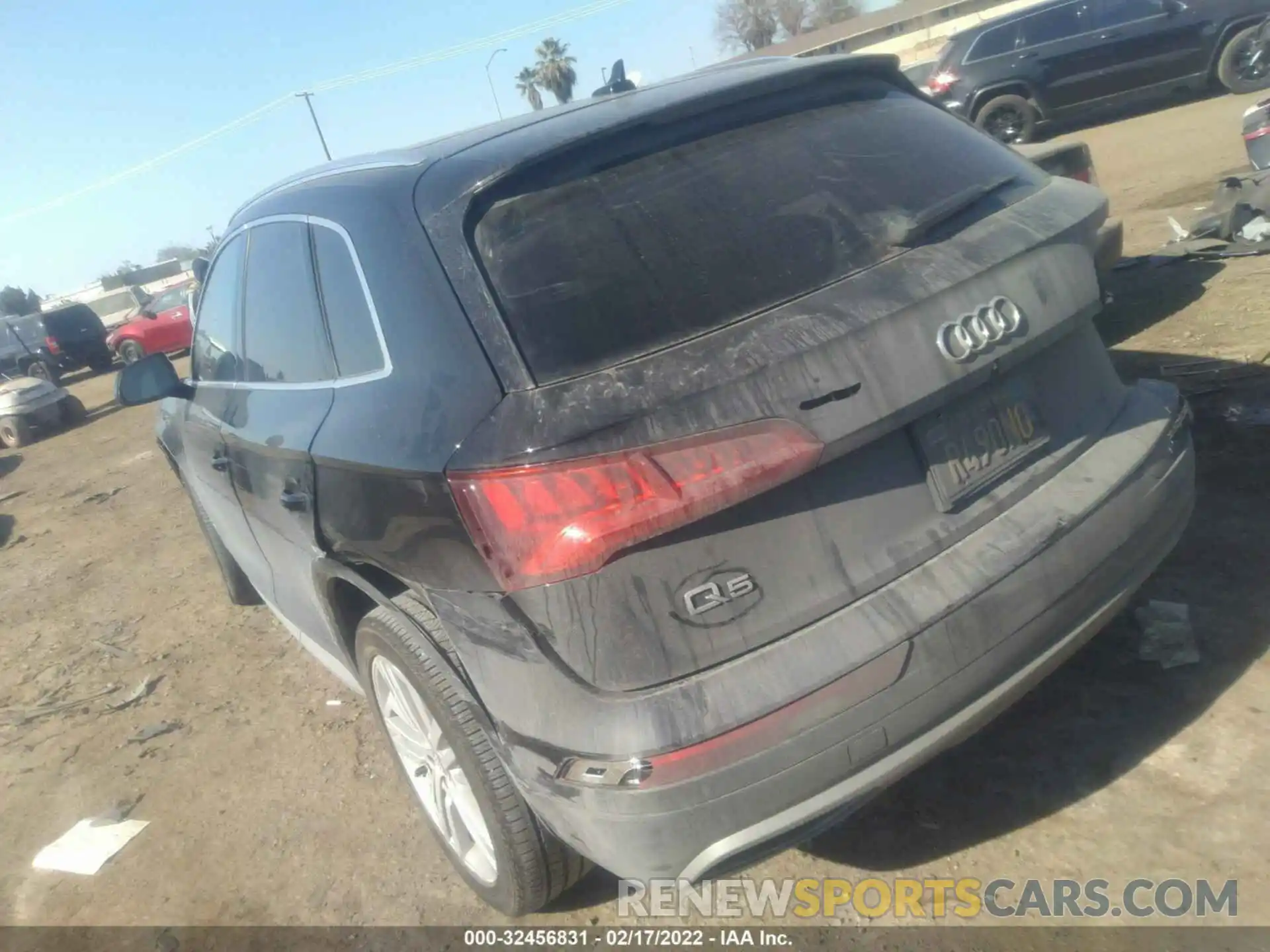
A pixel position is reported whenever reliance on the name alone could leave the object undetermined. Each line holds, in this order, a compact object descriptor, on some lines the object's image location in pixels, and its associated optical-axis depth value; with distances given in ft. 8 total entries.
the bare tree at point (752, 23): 231.30
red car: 69.56
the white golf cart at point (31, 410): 45.01
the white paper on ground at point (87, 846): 11.46
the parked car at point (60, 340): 71.31
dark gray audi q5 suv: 6.37
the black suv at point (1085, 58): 41.50
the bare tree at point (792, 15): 233.14
